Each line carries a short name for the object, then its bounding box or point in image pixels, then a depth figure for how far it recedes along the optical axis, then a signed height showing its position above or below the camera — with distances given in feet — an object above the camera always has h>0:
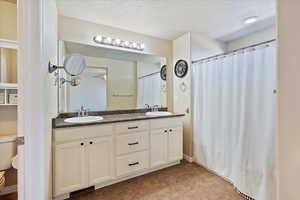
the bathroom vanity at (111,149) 5.30 -2.10
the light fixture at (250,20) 7.01 +3.86
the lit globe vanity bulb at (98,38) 7.49 +3.13
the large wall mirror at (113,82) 7.09 +1.03
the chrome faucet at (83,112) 7.09 -0.58
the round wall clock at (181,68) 8.89 +1.96
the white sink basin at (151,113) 8.16 -0.76
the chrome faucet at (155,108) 9.26 -0.52
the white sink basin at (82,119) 6.15 -0.83
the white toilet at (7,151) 5.52 -1.92
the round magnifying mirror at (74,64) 5.83 +1.43
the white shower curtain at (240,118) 5.21 -0.79
